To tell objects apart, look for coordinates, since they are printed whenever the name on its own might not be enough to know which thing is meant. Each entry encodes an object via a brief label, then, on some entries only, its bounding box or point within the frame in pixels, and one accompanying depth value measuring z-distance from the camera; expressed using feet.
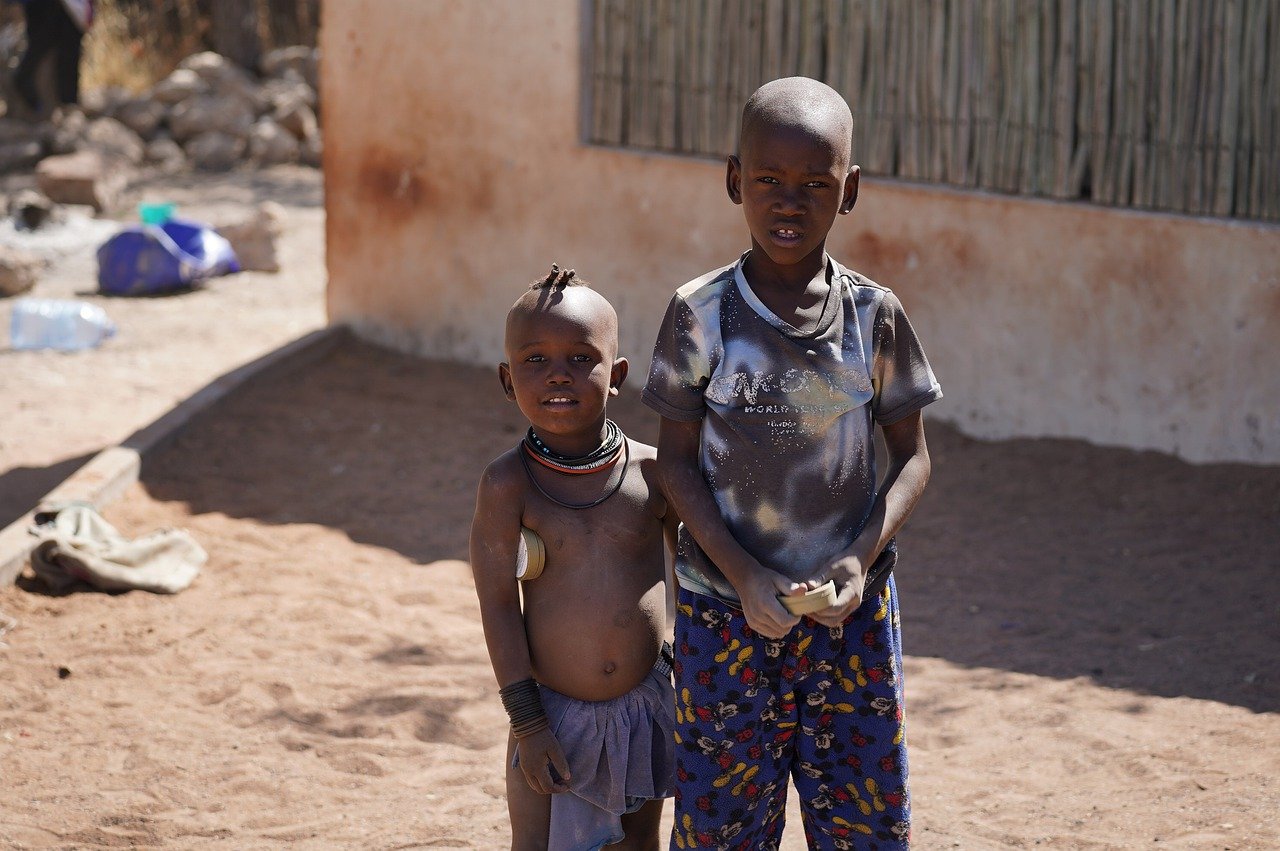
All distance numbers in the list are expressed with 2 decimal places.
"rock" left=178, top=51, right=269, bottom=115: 47.83
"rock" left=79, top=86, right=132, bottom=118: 48.32
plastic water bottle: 27.12
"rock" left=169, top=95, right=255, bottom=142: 46.39
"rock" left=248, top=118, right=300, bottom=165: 45.34
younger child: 8.03
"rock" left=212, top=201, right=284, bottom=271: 33.50
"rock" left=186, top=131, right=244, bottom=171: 44.91
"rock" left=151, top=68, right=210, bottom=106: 48.08
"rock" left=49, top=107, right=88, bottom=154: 44.39
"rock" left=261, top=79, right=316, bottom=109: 47.62
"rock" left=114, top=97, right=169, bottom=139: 47.24
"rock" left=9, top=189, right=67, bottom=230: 35.47
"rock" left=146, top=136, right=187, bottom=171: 45.52
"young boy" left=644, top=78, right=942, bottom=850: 7.41
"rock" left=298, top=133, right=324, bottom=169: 45.98
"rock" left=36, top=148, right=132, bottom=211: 38.96
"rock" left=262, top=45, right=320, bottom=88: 50.47
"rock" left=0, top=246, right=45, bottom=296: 30.53
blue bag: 31.22
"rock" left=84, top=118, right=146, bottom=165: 44.75
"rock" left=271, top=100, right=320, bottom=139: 45.96
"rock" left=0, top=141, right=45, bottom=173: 44.01
